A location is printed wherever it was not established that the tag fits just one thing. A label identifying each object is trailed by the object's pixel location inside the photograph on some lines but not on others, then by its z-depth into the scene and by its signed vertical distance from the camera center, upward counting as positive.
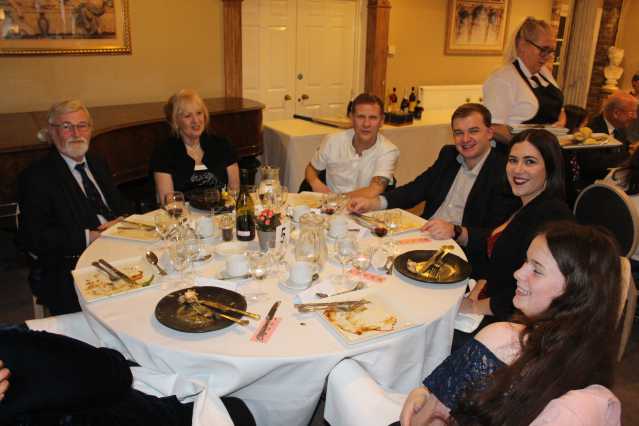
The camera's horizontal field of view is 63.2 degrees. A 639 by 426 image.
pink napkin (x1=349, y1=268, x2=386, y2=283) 1.98 -0.79
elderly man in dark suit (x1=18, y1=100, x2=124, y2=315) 2.44 -0.72
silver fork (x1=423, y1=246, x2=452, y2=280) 1.98 -0.77
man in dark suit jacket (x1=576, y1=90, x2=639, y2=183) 4.33 -0.56
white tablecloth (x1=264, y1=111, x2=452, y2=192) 4.56 -0.73
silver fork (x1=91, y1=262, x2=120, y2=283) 1.91 -0.78
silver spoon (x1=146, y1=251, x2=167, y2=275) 2.03 -0.76
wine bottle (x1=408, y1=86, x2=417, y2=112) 6.31 -0.45
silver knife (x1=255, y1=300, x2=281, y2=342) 1.59 -0.79
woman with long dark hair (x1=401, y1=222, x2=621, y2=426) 1.14 -0.60
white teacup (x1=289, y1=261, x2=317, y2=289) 1.88 -0.74
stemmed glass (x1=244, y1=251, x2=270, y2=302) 1.95 -0.74
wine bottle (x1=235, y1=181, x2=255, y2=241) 2.29 -0.69
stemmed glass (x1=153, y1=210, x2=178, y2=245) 2.21 -0.69
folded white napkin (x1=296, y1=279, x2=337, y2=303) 1.79 -0.78
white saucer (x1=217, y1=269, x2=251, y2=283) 1.95 -0.79
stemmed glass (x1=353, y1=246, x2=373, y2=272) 1.99 -0.73
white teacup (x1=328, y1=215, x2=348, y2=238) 2.32 -0.71
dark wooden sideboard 2.88 -0.52
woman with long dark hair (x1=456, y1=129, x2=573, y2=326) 2.08 -0.56
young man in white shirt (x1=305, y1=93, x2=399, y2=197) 3.26 -0.60
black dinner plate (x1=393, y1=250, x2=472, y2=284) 1.95 -0.76
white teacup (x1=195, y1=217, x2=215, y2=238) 2.31 -0.72
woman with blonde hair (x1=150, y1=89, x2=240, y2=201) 3.18 -0.58
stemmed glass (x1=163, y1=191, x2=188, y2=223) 2.33 -0.64
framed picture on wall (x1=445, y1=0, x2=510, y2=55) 7.57 +0.58
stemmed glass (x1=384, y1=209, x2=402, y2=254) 2.41 -0.74
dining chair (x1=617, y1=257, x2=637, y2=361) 1.76 -0.87
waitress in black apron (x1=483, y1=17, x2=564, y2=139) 3.50 -0.12
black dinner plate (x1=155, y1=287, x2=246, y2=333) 1.60 -0.78
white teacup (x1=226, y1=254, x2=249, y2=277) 1.94 -0.74
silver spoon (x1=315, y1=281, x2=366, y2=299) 1.82 -0.78
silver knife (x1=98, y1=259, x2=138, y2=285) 1.88 -0.77
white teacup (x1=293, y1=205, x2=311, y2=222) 2.54 -0.71
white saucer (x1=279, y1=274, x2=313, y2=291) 1.87 -0.78
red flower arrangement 2.14 -0.63
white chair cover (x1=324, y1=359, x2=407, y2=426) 1.48 -0.94
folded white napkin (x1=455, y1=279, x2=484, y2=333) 2.05 -0.97
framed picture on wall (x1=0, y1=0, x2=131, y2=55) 4.37 +0.25
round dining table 1.52 -0.82
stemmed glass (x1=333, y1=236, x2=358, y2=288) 1.93 -0.70
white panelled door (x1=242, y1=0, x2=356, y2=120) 6.21 +0.09
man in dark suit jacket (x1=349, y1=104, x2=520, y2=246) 2.62 -0.64
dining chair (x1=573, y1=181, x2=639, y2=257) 2.60 -0.72
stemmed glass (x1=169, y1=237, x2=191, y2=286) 1.89 -0.69
